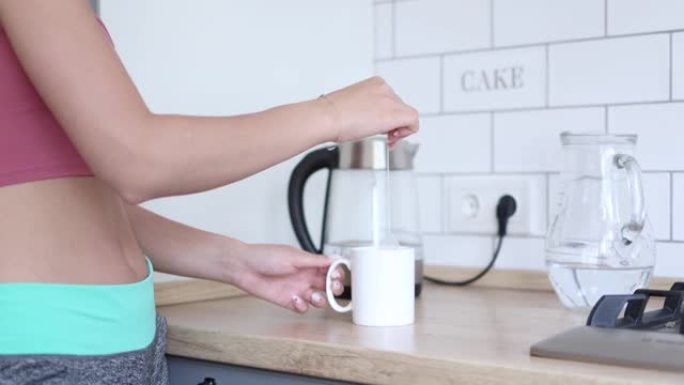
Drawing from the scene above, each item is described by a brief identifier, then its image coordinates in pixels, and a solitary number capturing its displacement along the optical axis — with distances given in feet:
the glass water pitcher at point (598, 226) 3.69
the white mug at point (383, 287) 3.26
